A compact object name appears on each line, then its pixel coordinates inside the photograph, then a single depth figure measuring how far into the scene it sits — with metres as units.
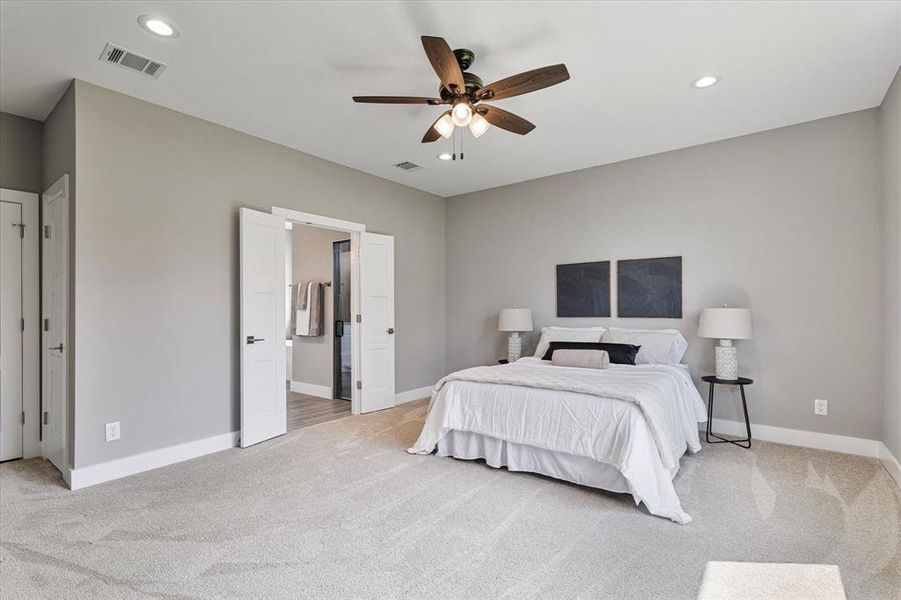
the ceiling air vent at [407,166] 4.94
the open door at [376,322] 5.14
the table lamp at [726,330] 3.80
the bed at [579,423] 2.70
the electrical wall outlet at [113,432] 3.21
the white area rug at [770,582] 1.88
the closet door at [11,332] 3.59
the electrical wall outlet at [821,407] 3.75
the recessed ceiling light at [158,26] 2.46
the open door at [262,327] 3.92
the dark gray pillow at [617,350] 4.14
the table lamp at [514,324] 5.24
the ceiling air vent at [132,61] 2.78
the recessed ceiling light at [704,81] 3.12
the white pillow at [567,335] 4.73
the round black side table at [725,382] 3.78
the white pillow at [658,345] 4.18
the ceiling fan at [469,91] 2.37
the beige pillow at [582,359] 3.96
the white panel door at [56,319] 3.20
